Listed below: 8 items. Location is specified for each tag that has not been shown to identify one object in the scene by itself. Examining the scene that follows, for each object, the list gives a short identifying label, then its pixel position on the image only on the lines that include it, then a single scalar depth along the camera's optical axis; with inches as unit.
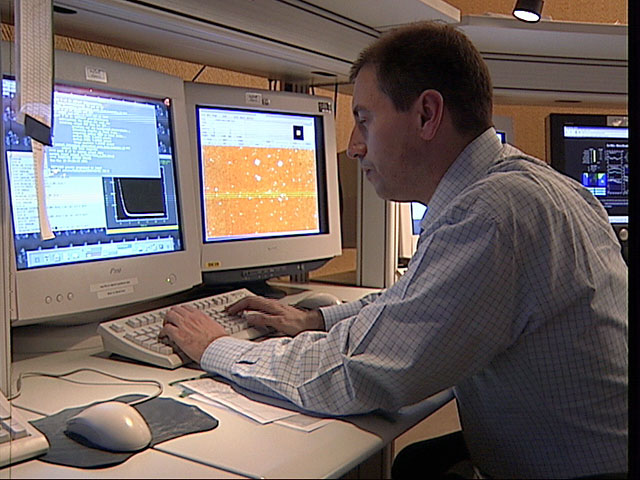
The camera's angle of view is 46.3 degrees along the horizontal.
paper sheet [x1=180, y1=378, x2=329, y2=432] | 35.8
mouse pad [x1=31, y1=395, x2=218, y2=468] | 30.6
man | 36.1
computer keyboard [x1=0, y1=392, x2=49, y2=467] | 30.3
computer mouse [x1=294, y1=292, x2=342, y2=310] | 60.1
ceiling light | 65.4
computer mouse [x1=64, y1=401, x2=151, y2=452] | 31.3
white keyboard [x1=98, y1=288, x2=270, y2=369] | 44.7
